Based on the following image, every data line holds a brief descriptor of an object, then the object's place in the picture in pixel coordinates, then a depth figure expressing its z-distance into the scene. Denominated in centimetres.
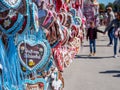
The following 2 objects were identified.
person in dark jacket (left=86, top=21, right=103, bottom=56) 1282
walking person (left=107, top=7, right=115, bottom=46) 1568
